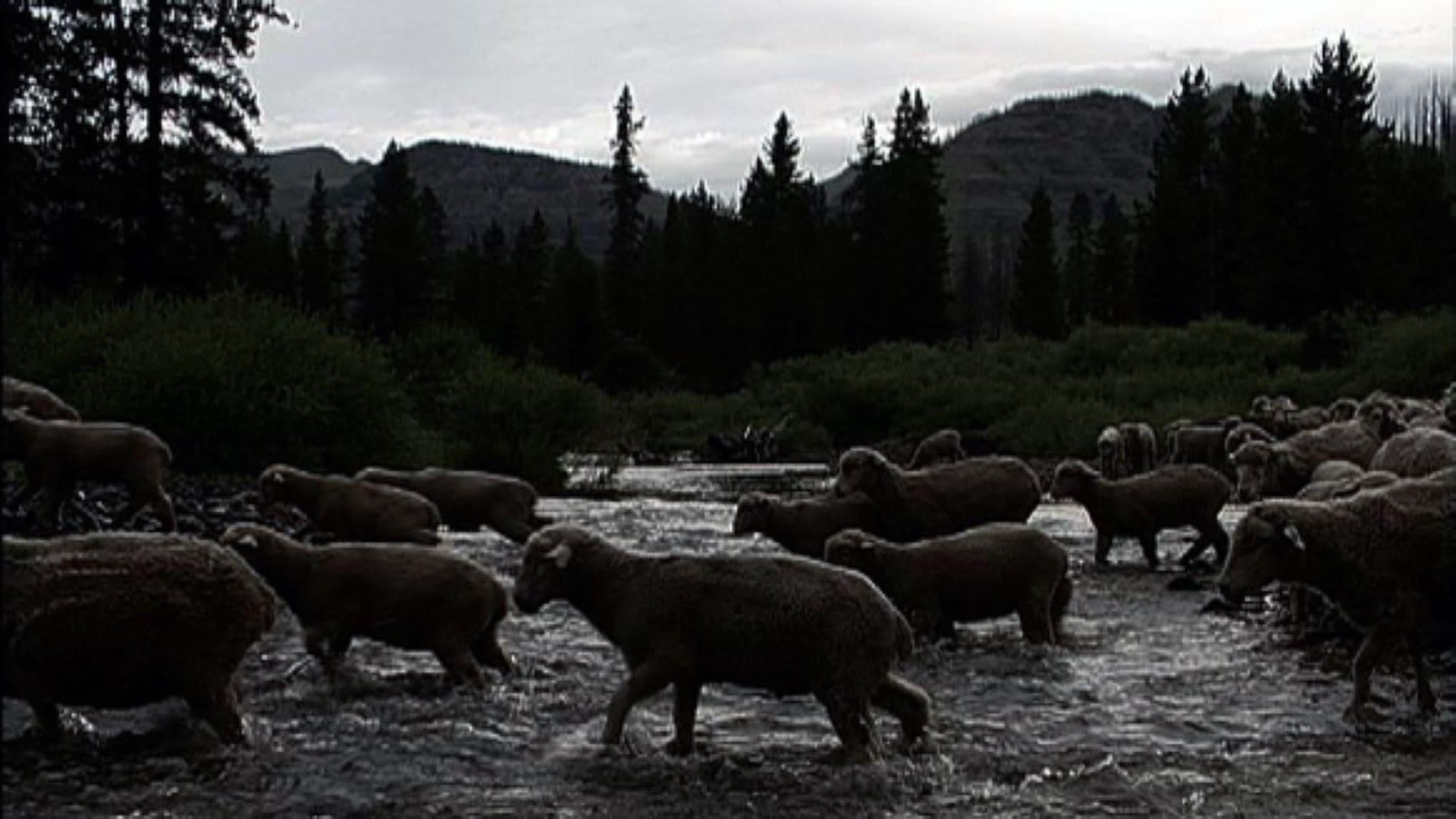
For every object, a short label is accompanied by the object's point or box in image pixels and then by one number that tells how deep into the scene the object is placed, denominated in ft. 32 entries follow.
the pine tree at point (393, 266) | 264.93
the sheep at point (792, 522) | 50.39
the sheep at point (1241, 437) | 85.30
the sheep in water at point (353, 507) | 47.65
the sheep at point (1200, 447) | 92.68
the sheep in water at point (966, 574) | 40.37
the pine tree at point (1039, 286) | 300.40
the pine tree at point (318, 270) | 267.80
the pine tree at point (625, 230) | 324.19
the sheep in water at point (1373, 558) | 32.45
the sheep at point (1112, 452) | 91.35
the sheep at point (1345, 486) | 42.02
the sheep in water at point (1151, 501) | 58.75
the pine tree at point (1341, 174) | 205.87
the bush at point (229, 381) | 69.92
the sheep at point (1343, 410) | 91.46
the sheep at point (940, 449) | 83.30
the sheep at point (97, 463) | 43.34
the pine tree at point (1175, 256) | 249.96
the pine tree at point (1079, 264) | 352.08
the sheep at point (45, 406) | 46.73
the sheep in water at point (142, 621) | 23.21
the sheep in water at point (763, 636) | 27.68
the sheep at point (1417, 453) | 48.47
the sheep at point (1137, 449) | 92.58
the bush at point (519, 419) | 96.53
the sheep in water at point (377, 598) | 33.42
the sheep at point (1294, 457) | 63.98
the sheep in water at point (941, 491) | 52.29
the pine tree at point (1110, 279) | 294.23
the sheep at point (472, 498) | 56.13
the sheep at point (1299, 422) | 94.48
